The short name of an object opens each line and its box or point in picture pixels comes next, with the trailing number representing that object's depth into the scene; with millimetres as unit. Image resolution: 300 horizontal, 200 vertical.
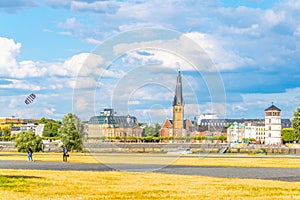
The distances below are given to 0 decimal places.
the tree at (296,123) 139500
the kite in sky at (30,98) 177750
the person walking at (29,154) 73062
